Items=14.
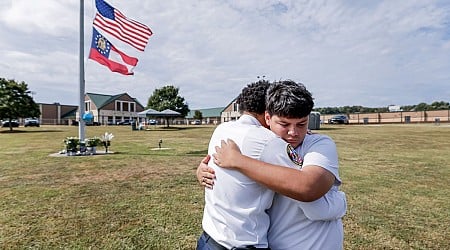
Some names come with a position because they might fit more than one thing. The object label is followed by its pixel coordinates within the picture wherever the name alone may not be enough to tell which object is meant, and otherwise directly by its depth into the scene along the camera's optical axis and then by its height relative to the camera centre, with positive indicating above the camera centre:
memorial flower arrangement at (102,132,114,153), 11.28 -0.66
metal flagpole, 11.16 +1.91
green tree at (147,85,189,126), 41.34 +3.24
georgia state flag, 10.07 +2.46
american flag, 10.02 +3.37
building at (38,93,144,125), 60.30 +3.16
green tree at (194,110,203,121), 74.56 +1.81
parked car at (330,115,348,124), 44.60 +0.31
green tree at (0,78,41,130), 27.92 +2.35
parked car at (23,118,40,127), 44.12 +0.15
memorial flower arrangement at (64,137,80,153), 10.51 -0.78
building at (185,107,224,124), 79.37 +1.89
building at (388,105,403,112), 76.73 +3.44
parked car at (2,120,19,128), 38.69 +0.02
